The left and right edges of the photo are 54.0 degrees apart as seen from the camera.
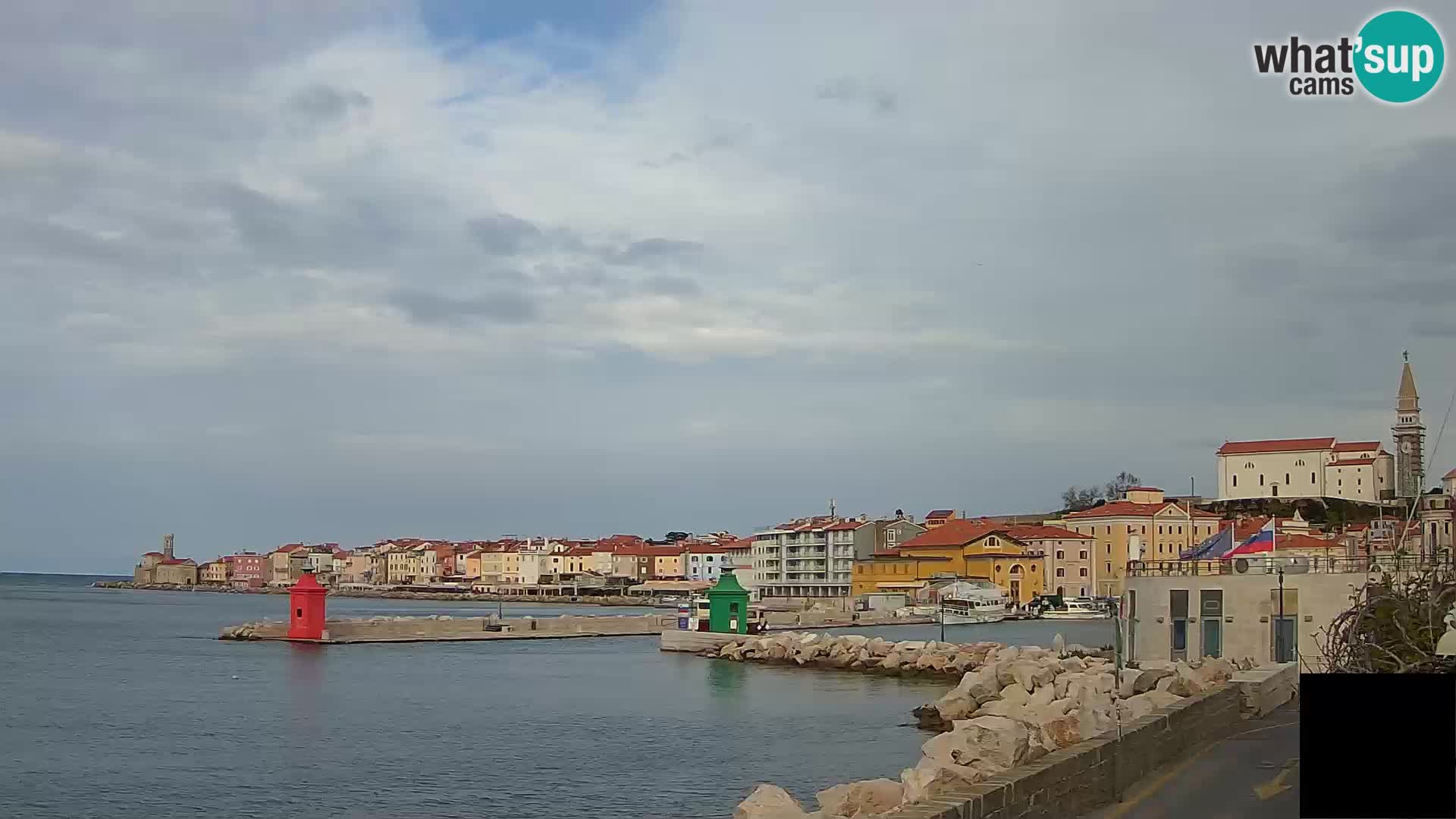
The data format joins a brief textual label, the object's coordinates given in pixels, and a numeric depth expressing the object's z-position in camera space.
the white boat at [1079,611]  95.31
